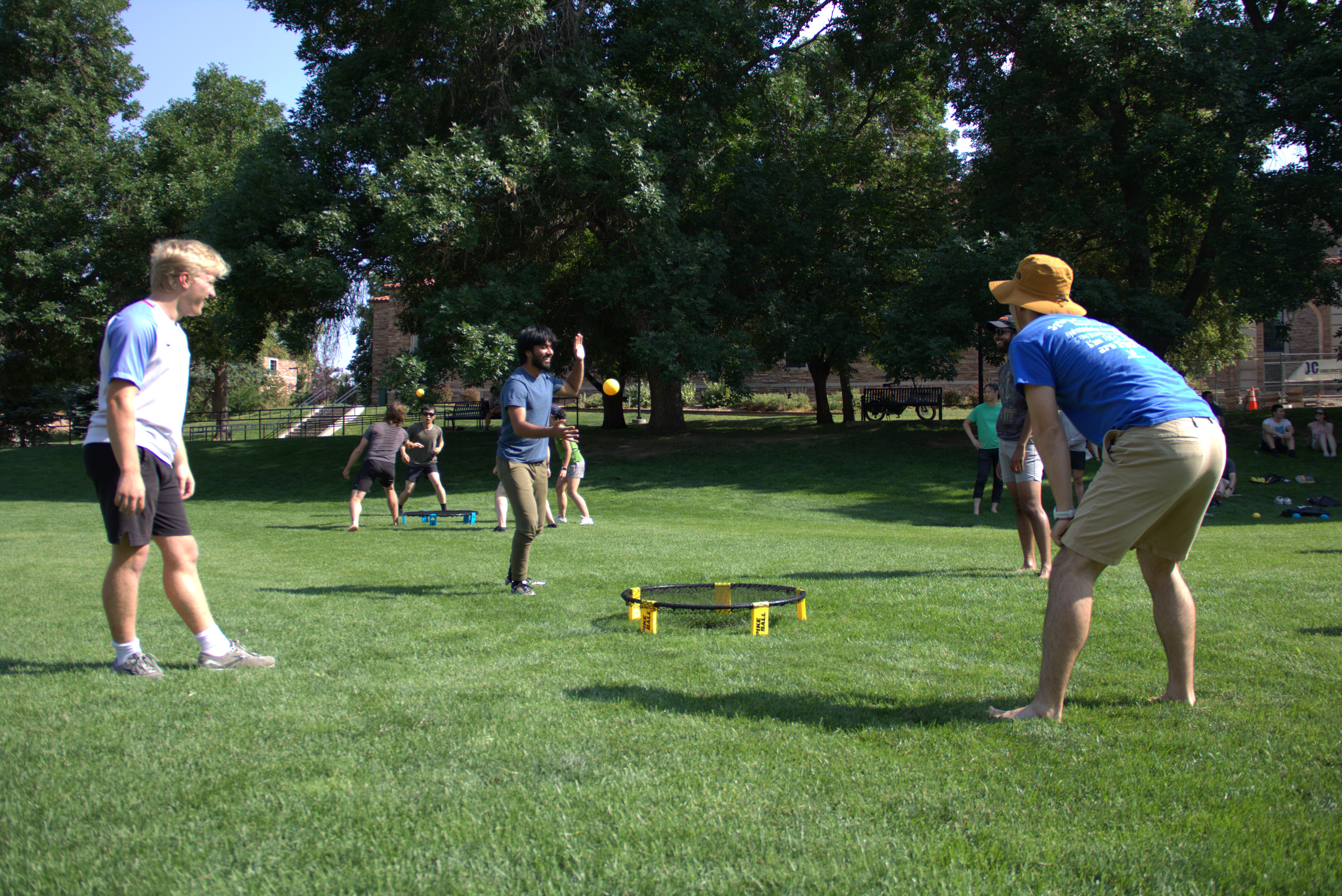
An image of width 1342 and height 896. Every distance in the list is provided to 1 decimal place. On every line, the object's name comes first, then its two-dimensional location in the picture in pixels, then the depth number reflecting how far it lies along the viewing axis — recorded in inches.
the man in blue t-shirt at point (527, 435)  262.1
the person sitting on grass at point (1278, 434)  821.2
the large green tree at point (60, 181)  1115.9
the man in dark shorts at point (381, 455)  538.3
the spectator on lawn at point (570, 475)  525.7
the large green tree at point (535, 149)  804.0
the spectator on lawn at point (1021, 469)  293.6
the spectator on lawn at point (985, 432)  499.5
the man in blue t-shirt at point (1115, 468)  137.3
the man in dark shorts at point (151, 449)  158.1
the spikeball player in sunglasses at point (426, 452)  573.0
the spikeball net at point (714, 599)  209.8
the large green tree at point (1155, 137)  804.6
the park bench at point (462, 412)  1343.5
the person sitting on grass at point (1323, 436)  823.1
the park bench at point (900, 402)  1294.3
